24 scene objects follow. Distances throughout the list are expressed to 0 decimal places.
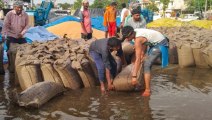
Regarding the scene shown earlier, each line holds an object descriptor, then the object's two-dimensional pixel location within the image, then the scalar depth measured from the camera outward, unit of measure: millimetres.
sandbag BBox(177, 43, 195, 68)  8750
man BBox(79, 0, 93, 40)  9773
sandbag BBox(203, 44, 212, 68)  8352
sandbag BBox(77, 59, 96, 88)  6426
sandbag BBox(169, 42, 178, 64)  9332
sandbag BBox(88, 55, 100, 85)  6633
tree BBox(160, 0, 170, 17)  65375
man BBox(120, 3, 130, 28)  10967
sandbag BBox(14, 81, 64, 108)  5156
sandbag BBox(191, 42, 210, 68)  8648
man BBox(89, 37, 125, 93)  5883
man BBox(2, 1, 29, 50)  7820
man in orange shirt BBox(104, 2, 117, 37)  10570
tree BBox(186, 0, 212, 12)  63275
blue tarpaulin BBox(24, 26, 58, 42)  11016
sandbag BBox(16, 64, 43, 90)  6203
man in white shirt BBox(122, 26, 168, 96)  5785
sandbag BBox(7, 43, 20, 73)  7652
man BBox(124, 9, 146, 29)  7440
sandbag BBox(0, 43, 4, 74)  7862
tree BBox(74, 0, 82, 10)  96425
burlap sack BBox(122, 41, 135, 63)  7391
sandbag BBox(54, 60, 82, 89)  6253
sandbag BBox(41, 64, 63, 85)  6278
